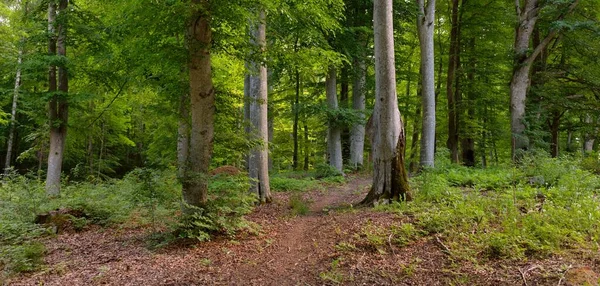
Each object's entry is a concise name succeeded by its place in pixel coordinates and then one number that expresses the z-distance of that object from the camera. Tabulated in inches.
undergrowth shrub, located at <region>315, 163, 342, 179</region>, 542.6
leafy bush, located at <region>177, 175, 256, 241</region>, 198.5
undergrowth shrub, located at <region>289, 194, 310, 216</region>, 298.3
